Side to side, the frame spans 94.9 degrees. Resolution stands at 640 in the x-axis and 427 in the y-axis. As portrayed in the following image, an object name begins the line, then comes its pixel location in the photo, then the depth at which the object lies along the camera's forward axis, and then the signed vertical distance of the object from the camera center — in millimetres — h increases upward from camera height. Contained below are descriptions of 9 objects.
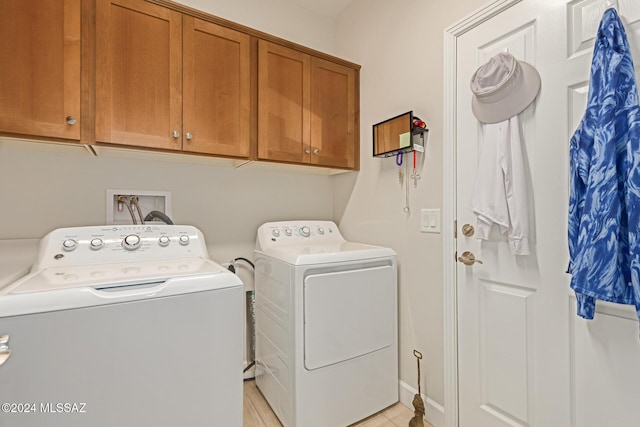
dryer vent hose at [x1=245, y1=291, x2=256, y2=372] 2088 -811
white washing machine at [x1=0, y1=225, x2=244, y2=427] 853 -432
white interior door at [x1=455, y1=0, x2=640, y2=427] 1041 -340
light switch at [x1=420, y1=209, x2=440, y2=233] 1637 -43
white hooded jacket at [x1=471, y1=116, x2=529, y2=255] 1244 +109
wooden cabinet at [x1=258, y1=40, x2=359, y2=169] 1828 +709
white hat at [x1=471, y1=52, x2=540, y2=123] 1237 +545
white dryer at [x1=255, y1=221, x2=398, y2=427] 1489 -653
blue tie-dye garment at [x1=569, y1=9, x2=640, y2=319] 899 +98
